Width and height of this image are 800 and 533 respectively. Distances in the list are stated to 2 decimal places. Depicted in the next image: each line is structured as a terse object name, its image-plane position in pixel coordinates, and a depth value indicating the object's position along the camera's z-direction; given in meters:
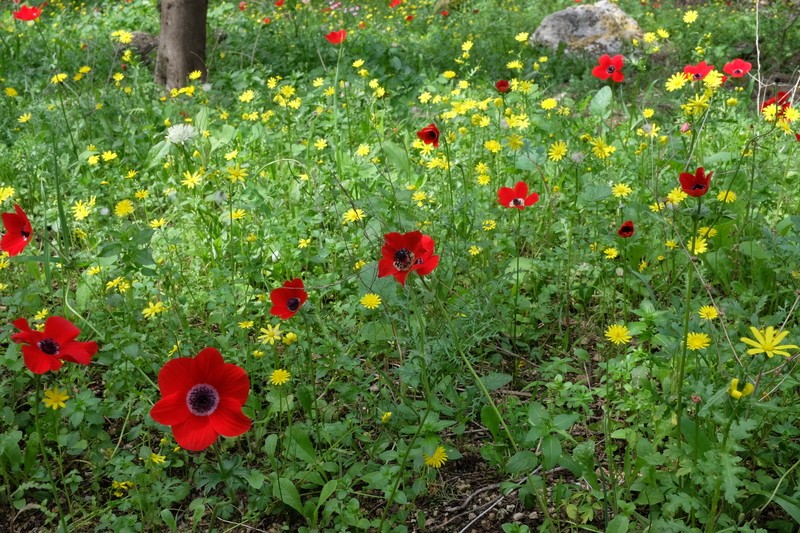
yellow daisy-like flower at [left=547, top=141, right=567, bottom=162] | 2.67
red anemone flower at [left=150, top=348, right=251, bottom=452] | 1.38
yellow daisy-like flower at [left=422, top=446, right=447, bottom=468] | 1.69
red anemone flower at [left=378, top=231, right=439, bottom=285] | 1.59
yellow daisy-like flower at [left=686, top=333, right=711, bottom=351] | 1.66
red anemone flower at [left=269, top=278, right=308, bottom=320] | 1.82
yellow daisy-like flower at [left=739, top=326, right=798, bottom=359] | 1.27
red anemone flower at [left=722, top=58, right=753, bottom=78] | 2.98
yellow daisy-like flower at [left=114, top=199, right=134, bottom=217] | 2.45
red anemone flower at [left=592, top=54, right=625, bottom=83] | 3.04
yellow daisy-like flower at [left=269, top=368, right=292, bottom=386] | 1.84
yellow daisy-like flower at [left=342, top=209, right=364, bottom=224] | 2.35
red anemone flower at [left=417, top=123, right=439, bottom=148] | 2.22
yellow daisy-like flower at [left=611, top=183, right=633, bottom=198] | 2.57
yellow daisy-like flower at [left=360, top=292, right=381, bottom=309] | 2.03
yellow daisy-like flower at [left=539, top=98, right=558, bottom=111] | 3.12
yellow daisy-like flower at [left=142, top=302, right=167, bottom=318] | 2.10
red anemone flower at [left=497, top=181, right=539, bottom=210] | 2.28
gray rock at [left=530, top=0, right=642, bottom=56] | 5.80
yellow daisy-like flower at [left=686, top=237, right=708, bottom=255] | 2.03
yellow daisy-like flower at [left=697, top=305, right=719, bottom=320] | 1.73
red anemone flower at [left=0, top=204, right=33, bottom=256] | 1.91
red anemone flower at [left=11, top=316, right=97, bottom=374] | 1.47
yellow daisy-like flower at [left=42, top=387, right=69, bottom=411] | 1.82
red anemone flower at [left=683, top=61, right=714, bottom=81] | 2.72
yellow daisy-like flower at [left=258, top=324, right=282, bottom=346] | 1.87
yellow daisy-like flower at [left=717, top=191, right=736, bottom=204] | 2.43
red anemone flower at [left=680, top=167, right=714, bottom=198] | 1.68
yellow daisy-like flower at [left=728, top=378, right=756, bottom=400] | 1.29
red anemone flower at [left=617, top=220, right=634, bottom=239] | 2.11
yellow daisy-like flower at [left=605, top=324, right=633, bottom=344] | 1.92
